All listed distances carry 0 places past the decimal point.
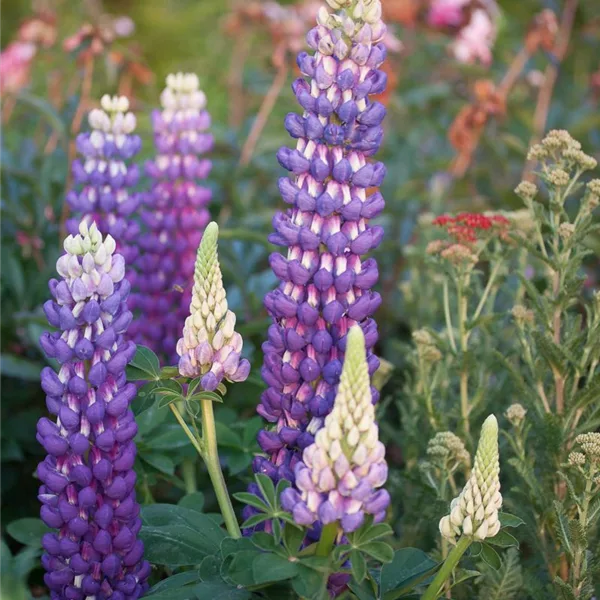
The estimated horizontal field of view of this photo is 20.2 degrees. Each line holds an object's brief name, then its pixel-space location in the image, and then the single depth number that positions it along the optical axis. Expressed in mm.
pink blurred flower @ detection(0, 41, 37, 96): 2351
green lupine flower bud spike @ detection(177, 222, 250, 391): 1180
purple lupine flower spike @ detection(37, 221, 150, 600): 1200
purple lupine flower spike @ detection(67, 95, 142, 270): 1552
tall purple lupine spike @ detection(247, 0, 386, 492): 1198
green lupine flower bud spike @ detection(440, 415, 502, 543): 1119
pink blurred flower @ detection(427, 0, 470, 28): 2711
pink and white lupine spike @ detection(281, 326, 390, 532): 1074
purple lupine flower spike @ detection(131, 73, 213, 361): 1608
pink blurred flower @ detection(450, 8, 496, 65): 2676
